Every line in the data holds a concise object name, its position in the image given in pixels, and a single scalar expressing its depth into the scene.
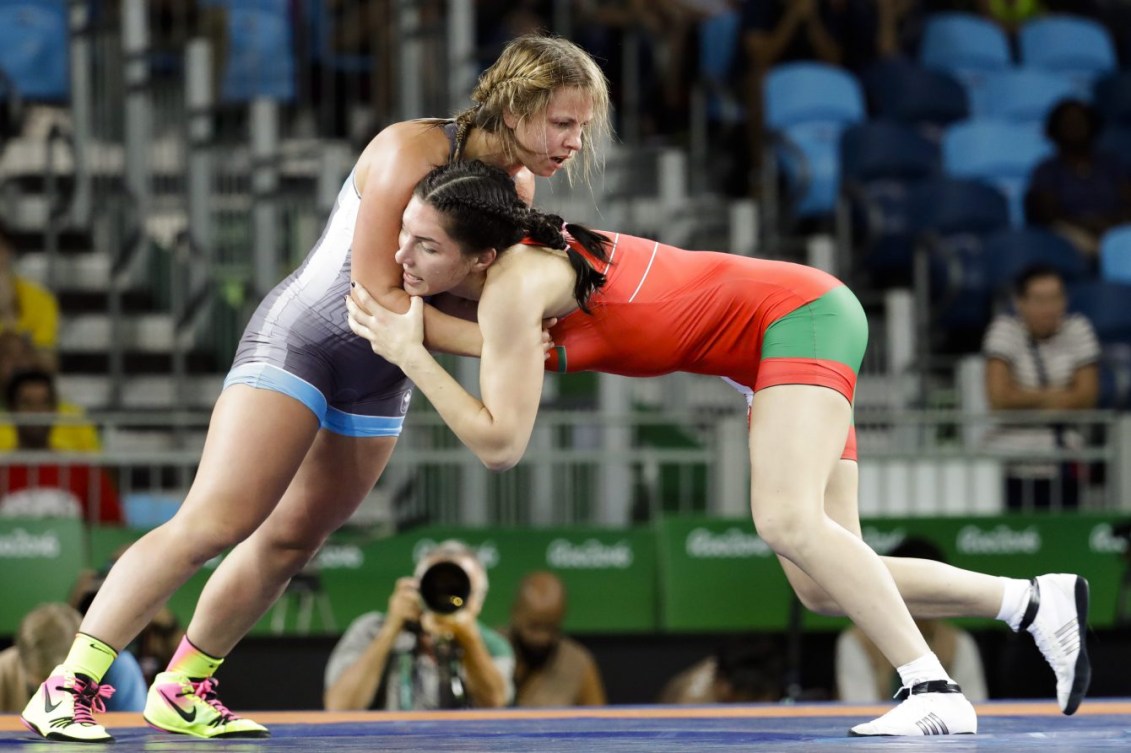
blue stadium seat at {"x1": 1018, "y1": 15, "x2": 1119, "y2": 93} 22.17
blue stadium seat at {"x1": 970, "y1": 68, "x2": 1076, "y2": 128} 21.50
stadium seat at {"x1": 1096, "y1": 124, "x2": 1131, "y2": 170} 20.98
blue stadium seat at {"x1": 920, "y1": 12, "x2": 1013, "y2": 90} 21.78
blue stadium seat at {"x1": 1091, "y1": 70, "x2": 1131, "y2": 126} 21.28
